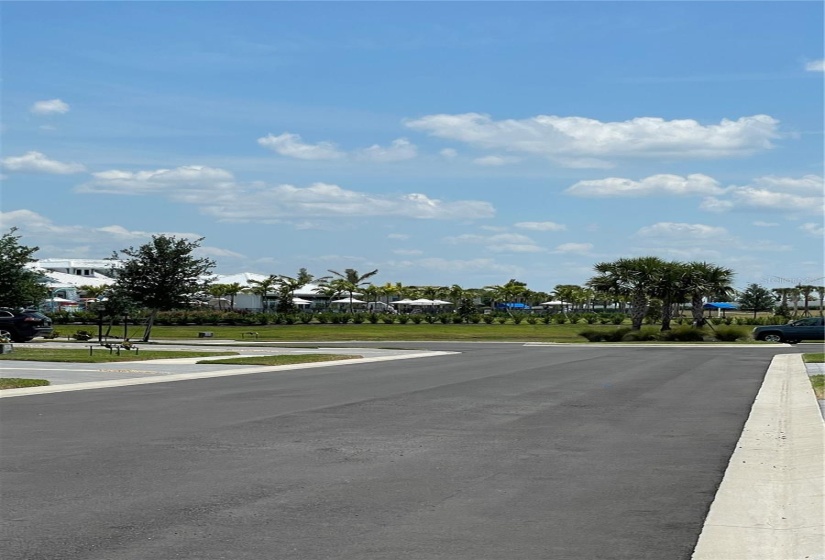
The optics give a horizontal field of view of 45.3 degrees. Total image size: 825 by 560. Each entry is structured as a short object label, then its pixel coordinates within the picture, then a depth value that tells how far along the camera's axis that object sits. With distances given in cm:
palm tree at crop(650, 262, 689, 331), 5462
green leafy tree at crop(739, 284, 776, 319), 12706
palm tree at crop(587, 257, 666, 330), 5472
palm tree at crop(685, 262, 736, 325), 5488
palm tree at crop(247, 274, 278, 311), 11088
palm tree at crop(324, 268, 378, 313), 12078
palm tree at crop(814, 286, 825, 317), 11426
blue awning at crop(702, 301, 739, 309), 12231
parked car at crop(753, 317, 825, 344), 4753
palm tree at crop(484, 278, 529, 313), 12612
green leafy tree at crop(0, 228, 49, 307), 4700
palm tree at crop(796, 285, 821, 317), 10422
